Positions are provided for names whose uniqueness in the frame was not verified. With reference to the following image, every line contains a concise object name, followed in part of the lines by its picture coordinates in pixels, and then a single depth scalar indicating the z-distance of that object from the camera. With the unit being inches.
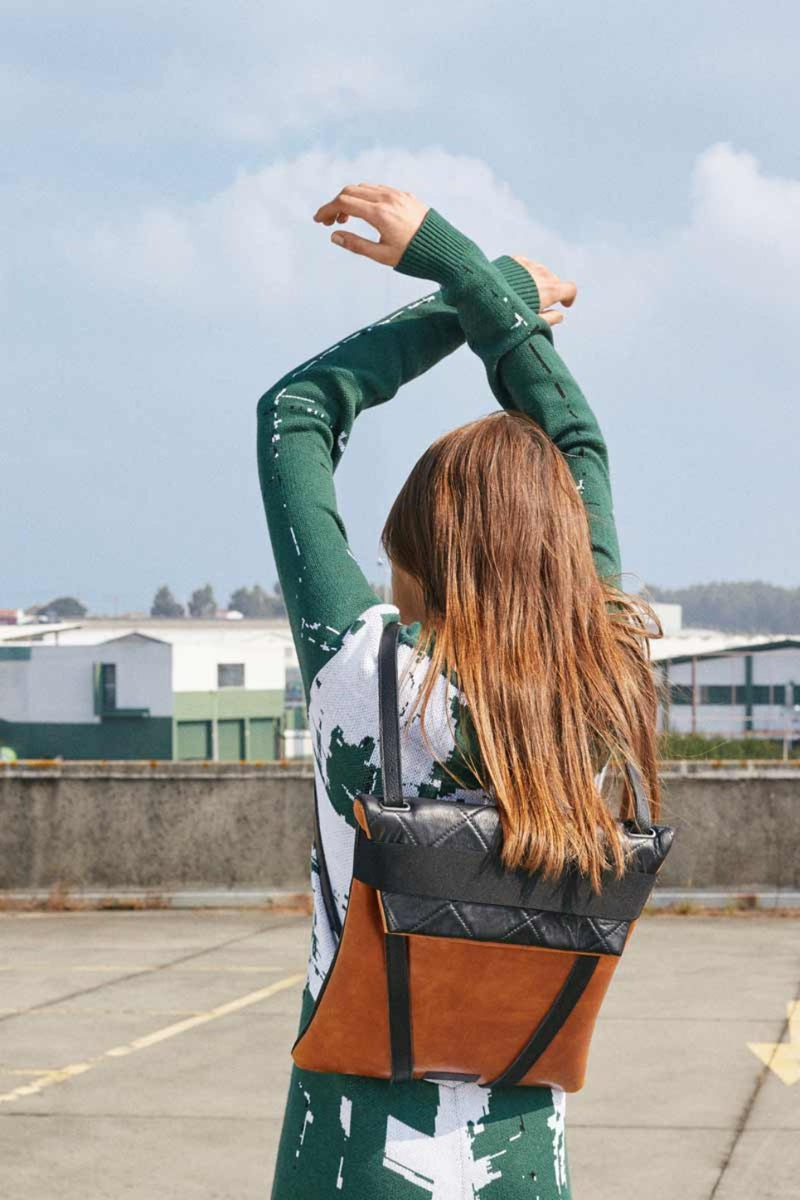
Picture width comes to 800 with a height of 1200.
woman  65.1
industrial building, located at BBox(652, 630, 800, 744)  3521.2
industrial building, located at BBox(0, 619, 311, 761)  3742.6
